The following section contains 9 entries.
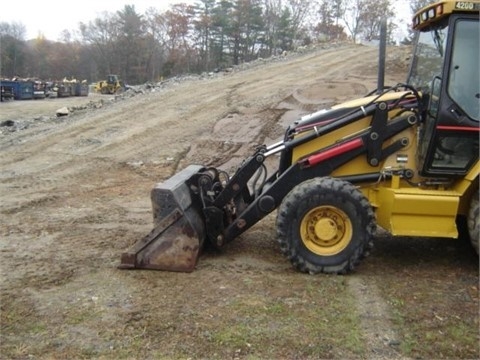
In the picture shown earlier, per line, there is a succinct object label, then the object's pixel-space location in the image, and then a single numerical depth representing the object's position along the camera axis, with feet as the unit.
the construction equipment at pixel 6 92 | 110.93
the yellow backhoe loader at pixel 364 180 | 14.64
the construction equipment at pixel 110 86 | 150.82
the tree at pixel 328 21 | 173.27
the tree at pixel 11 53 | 190.70
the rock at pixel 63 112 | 53.67
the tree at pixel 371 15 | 121.60
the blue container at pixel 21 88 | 114.42
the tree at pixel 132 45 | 212.84
